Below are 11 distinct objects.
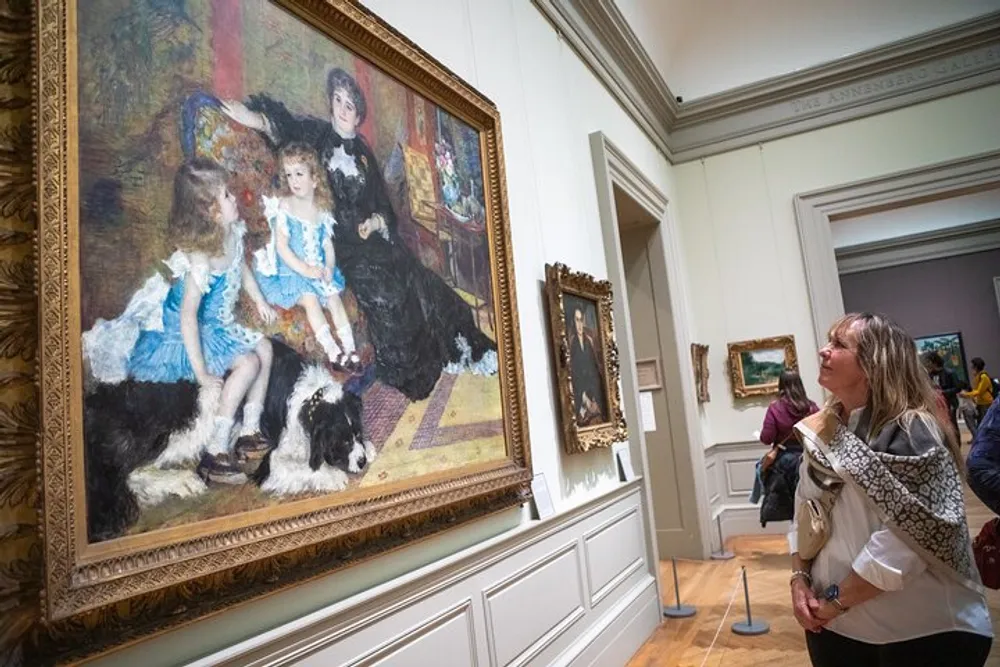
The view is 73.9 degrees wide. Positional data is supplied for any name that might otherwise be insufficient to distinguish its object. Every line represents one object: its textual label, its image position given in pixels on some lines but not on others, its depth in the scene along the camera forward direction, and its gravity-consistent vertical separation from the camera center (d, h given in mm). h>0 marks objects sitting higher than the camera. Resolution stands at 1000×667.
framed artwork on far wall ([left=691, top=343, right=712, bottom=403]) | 9211 +302
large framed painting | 1764 +446
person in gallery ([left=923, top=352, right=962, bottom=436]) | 11983 -323
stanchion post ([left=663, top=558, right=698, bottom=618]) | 6083 -1986
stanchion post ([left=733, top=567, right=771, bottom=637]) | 5402 -1964
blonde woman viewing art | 2211 -510
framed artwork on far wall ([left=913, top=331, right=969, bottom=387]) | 17984 +481
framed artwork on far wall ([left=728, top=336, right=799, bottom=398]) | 9109 +310
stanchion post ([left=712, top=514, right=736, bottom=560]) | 8102 -2012
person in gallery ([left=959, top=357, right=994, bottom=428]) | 12383 -513
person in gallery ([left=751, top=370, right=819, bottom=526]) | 6176 -640
